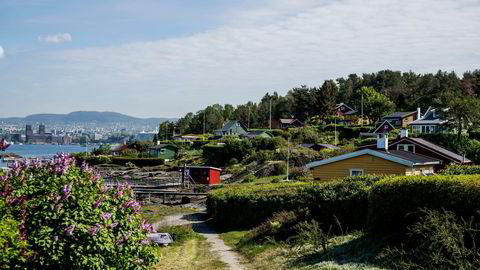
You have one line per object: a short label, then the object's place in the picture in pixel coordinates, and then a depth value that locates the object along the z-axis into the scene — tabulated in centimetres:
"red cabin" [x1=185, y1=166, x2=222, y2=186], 5753
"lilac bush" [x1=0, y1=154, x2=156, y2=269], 1059
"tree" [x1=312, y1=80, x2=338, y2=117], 10488
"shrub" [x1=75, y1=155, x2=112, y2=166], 9258
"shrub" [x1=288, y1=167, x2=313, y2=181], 5016
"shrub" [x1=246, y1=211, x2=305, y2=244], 2292
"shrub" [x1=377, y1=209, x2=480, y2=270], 1312
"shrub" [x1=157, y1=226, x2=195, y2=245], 2634
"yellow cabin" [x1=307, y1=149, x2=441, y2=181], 3195
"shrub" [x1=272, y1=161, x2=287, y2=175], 5910
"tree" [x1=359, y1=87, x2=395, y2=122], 9750
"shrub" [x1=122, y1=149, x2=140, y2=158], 10025
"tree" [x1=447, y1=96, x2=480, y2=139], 6234
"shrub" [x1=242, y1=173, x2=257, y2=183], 5597
